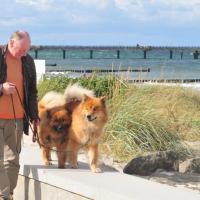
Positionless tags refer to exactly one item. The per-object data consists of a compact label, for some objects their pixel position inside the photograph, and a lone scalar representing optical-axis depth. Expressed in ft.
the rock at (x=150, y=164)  44.39
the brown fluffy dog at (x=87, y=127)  34.23
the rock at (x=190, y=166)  46.76
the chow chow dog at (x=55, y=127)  36.02
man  31.93
